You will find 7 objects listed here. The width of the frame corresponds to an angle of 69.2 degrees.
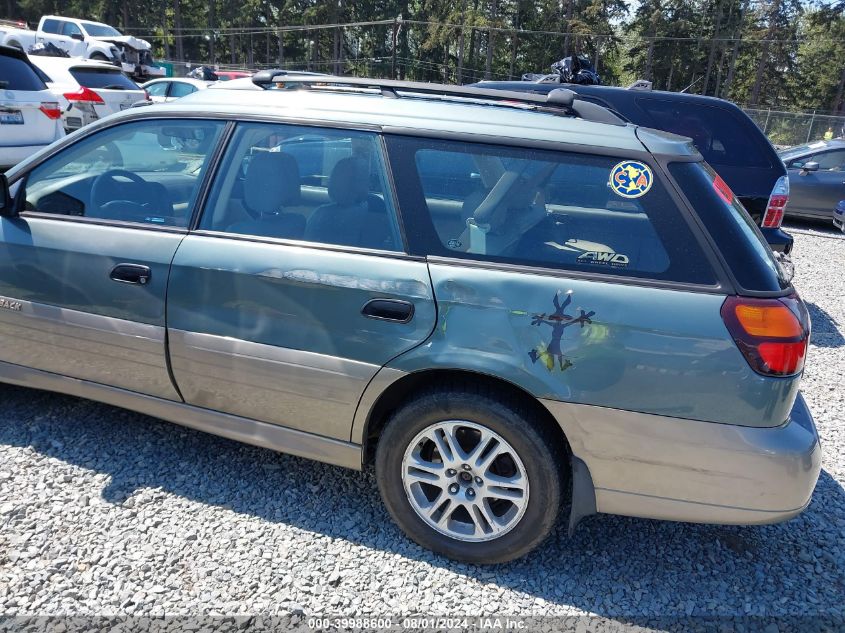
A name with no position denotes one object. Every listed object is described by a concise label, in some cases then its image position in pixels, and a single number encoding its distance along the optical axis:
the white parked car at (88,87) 11.77
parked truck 23.86
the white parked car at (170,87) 15.41
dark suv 5.73
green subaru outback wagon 2.20
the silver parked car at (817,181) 10.48
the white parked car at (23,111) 7.01
